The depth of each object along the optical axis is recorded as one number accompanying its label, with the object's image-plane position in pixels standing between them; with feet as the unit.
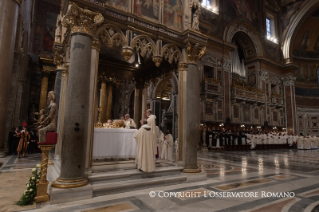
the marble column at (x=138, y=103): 29.45
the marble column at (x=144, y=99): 28.74
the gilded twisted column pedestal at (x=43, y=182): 12.39
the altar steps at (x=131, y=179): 14.34
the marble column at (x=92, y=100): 15.03
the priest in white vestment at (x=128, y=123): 22.56
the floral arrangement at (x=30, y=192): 11.74
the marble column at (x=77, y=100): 13.10
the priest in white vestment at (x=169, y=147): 26.58
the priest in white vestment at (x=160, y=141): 27.82
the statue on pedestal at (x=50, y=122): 13.14
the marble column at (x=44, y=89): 46.60
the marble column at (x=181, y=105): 19.72
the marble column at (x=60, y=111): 22.76
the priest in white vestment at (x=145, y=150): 17.10
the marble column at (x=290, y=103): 80.53
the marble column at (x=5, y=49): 27.12
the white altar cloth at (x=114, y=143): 18.75
